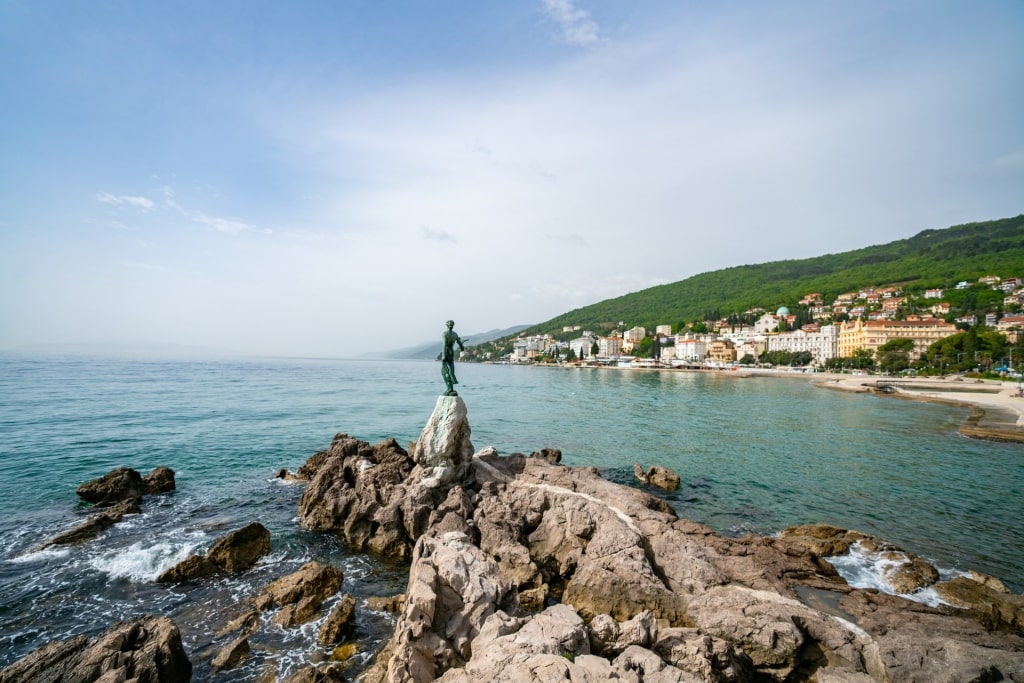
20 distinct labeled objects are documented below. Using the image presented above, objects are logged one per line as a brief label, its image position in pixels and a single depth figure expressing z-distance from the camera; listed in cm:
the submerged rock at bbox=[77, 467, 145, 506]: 1473
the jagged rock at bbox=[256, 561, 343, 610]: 943
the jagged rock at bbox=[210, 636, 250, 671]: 758
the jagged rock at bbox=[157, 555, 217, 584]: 1029
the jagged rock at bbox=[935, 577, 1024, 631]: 894
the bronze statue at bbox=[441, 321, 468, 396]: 1485
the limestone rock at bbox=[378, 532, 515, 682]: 632
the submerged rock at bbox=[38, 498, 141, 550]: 1179
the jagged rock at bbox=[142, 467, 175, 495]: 1594
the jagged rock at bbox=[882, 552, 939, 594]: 1033
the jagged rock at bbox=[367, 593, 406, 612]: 938
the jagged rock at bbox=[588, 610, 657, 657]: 646
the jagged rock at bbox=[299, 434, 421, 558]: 1221
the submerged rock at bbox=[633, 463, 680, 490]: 1750
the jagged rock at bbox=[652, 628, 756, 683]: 634
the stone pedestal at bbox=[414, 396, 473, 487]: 1412
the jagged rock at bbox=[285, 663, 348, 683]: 704
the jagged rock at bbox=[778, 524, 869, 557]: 1191
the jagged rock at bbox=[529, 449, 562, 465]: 1973
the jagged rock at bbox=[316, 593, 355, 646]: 826
